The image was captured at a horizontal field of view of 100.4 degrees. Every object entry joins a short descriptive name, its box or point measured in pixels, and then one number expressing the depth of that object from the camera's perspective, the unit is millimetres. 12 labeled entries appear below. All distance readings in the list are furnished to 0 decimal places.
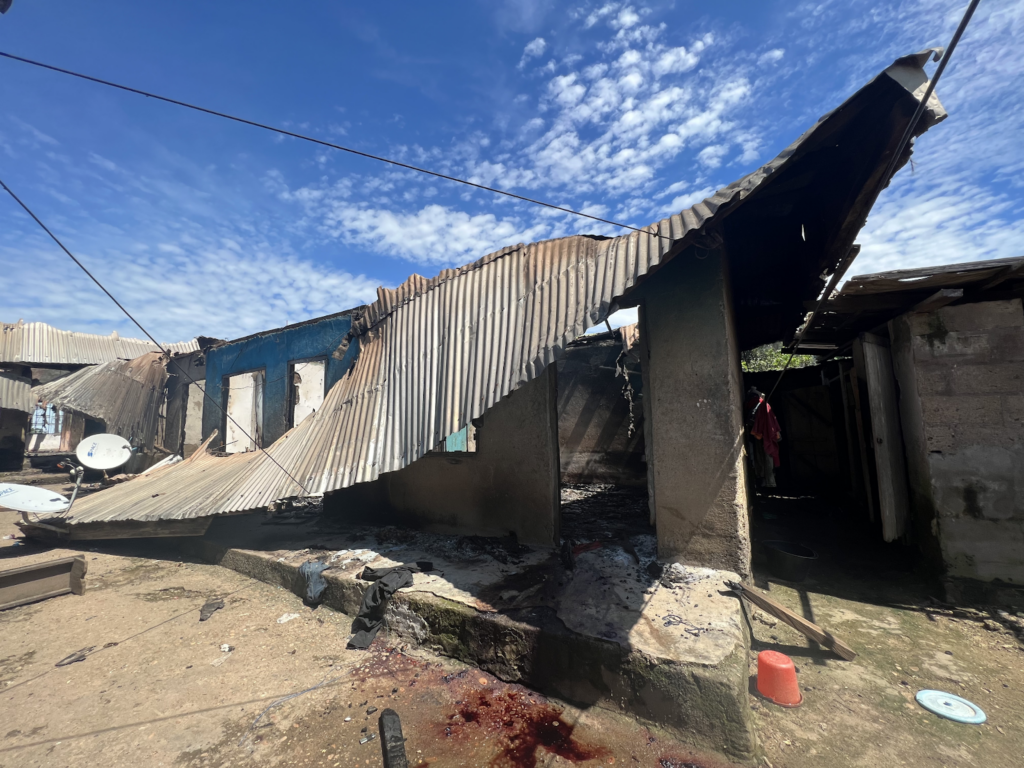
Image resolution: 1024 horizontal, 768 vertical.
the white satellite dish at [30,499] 6039
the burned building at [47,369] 14953
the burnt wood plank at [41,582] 4766
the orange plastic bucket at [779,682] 2906
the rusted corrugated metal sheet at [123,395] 12203
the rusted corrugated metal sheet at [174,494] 5719
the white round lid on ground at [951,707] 2744
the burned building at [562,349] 3373
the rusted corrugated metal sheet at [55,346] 17359
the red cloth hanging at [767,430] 5789
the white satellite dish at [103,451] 10672
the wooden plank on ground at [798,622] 3355
